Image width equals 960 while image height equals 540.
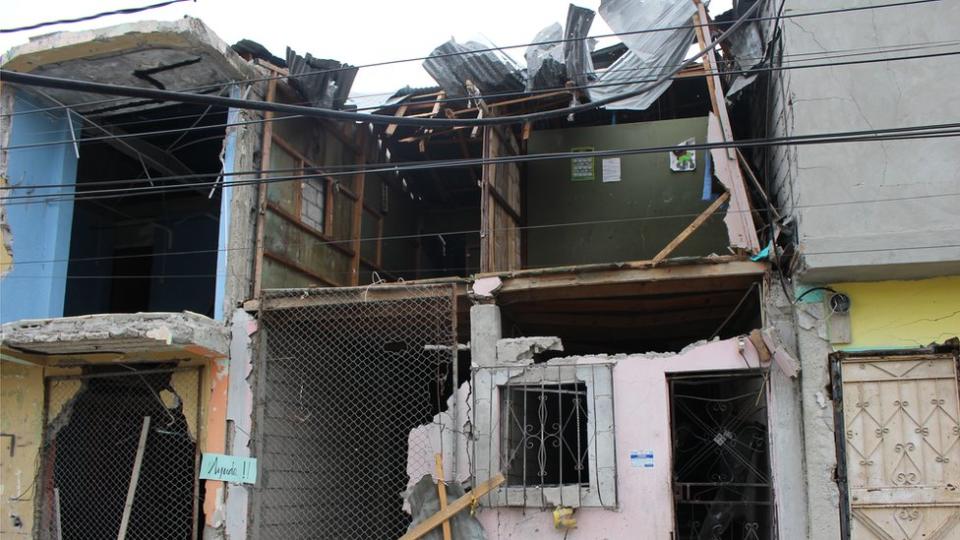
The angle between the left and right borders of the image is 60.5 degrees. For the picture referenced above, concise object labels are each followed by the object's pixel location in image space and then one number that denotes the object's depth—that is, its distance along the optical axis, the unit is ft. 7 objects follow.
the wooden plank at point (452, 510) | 26.61
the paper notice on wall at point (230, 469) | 29.32
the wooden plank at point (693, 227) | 27.35
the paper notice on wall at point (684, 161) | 35.47
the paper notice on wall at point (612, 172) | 36.22
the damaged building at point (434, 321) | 26.66
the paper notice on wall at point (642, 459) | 26.40
